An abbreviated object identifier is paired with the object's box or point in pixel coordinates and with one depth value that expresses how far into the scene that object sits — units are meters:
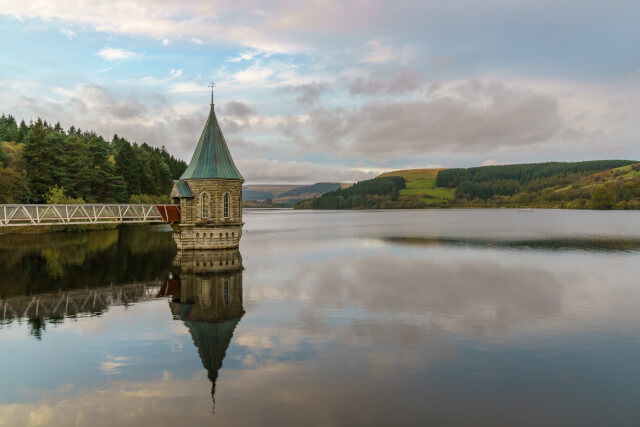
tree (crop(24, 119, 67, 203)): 65.38
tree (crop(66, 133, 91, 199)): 70.12
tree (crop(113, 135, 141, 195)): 87.31
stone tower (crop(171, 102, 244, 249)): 40.03
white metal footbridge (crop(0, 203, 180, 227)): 39.94
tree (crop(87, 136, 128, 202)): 74.69
